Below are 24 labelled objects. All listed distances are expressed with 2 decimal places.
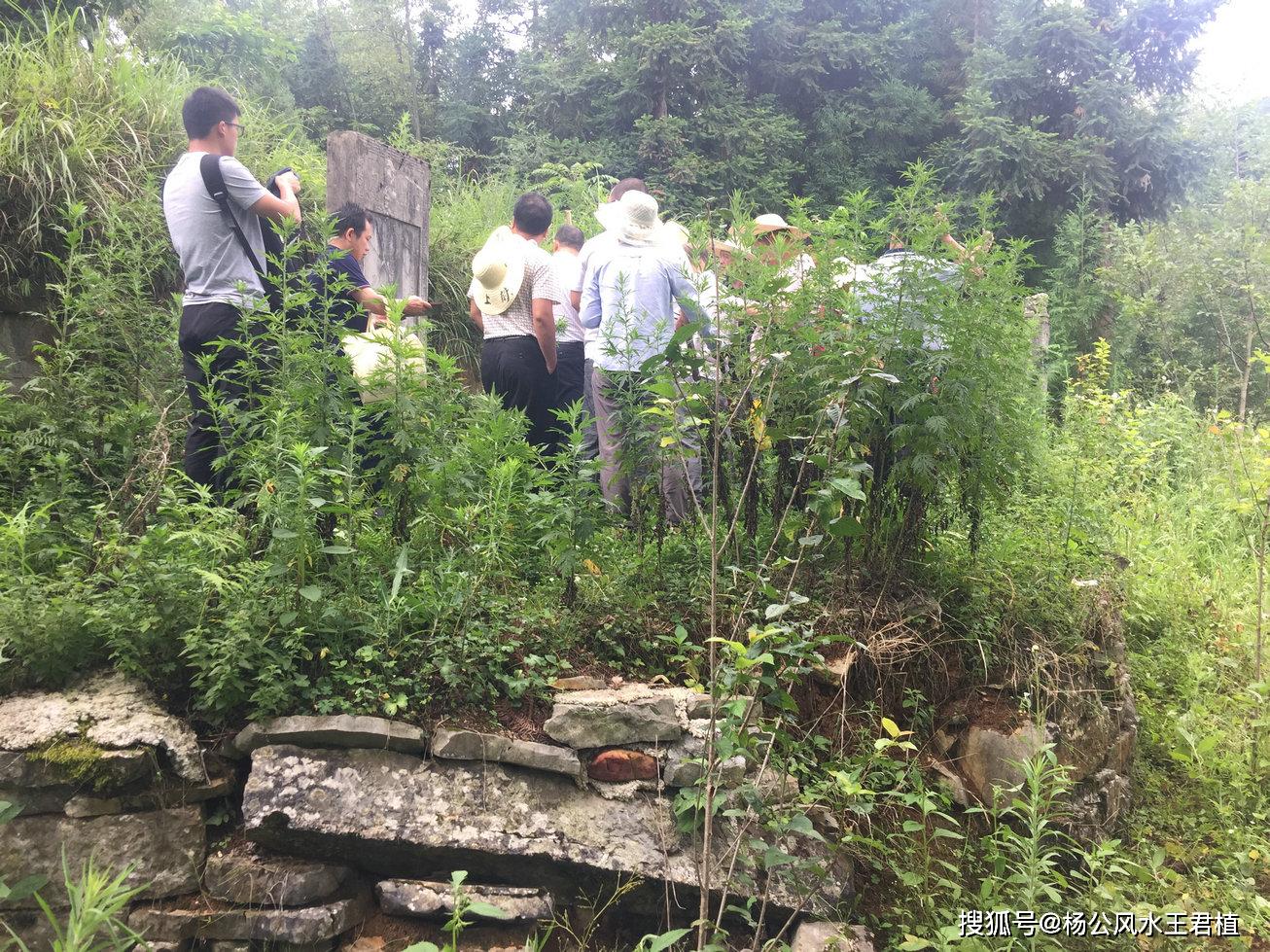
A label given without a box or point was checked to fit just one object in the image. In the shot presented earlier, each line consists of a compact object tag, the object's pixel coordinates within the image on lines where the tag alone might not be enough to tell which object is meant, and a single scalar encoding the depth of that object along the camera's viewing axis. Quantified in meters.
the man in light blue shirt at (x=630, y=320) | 3.95
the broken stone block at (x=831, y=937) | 2.87
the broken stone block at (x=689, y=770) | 3.12
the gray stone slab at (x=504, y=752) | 3.04
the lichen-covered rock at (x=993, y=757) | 3.69
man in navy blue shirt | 4.23
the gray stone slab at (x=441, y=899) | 2.78
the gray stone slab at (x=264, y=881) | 2.72
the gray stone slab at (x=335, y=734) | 2.91
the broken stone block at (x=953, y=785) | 3.72
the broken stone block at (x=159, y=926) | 2.61
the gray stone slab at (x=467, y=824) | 2.80
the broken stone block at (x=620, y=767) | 3.22
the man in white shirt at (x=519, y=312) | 5.32
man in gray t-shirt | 4.01
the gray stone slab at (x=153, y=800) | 2.75
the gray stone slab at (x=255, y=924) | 2.64
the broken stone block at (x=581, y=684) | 3.39
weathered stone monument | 5.57
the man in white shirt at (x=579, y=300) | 5.14
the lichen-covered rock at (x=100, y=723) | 2.78
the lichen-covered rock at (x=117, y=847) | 2.67
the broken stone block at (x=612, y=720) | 3.19
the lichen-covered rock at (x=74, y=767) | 2.71
